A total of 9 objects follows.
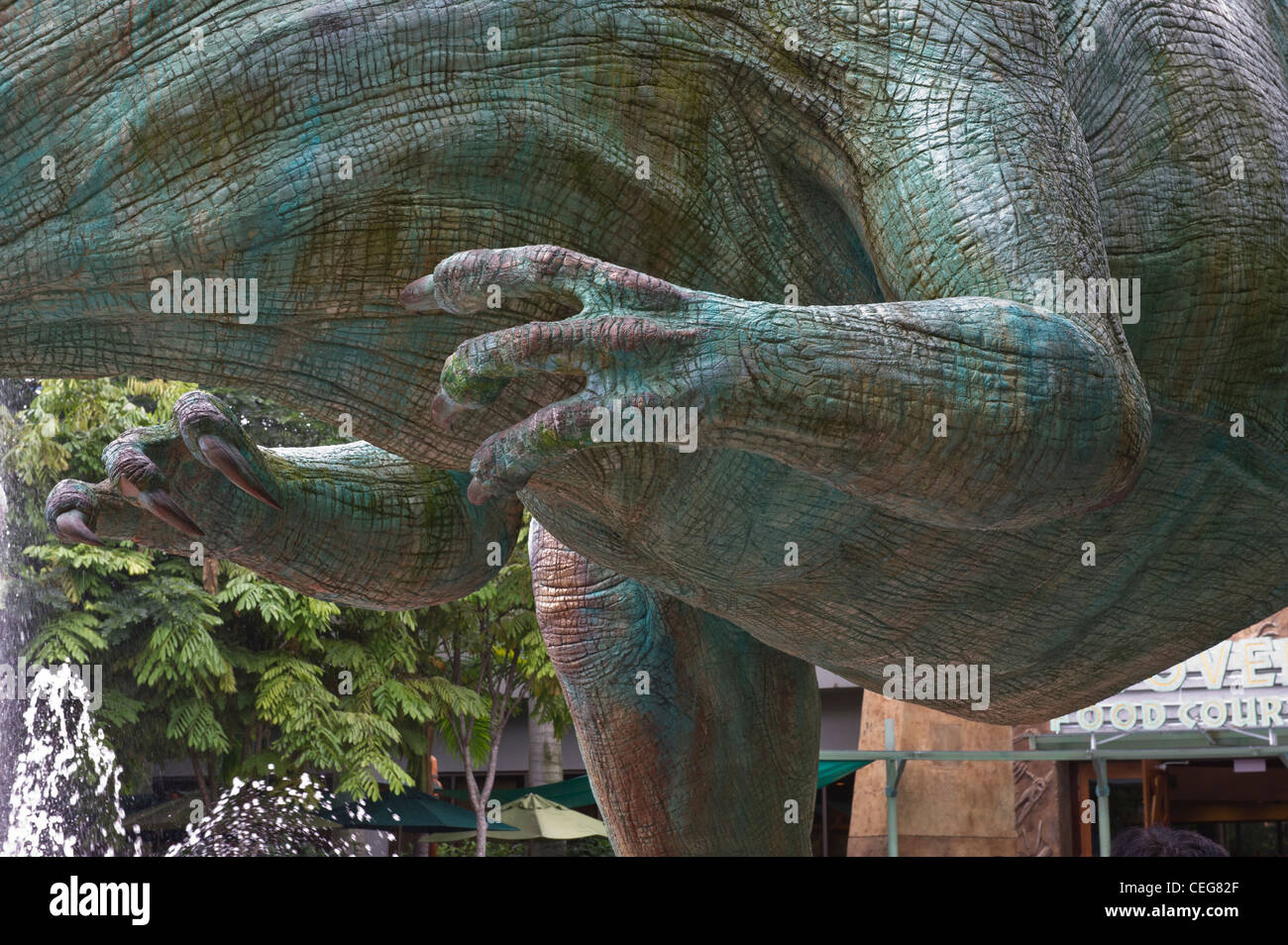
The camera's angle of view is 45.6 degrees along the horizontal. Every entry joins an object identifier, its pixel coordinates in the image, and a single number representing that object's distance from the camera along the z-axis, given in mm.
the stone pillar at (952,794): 15875
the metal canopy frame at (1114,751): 12961
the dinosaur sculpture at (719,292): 2324
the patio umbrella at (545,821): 16828
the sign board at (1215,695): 13422
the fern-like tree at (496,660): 16469
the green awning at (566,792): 17844
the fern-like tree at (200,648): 15438
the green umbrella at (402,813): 15581
